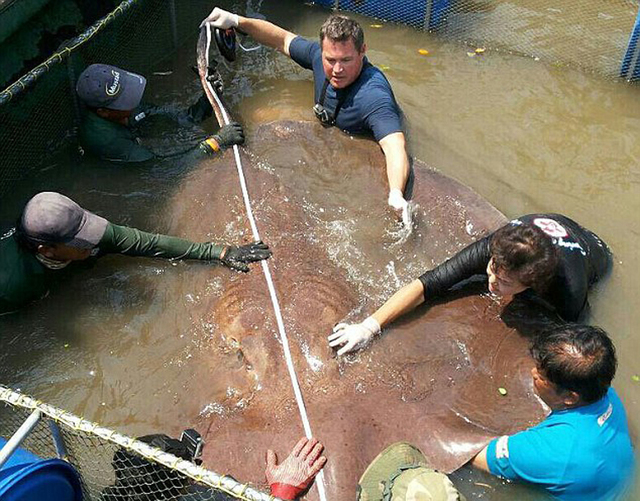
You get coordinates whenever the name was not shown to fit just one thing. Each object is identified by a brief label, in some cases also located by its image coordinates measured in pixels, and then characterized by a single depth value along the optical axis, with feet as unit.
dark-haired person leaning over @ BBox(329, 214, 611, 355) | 12.69
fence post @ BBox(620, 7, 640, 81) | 23.03
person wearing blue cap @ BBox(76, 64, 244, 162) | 18.48
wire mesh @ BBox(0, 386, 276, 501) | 8.75
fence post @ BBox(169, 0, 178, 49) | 23.66
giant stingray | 11.84
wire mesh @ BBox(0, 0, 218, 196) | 18.19
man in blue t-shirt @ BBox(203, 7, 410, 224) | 18.07
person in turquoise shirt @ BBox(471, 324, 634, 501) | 11.38
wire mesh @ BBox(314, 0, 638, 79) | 24.73
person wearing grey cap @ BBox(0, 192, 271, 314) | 14.64
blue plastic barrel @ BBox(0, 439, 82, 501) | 9.04
